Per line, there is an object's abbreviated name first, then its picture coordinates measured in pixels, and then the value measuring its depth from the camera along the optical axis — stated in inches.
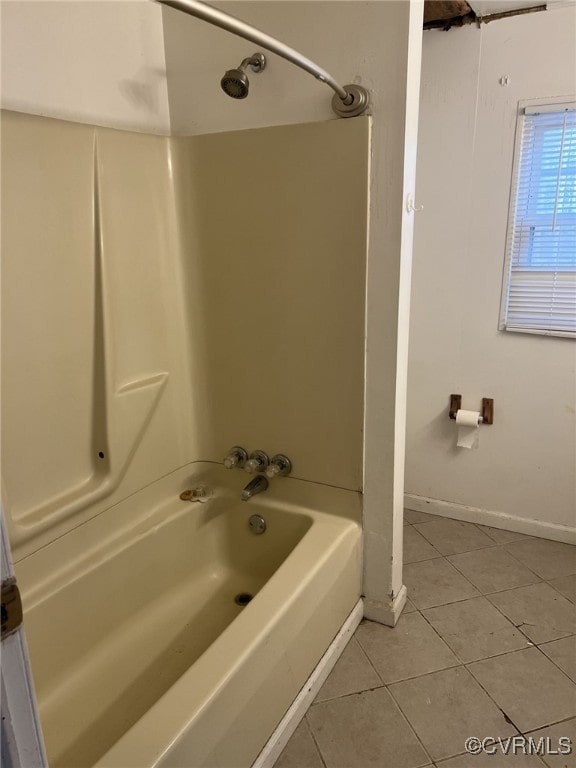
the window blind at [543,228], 75.9
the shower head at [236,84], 52.6
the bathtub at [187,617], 44.8
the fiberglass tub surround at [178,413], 51.6
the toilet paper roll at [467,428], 88.8
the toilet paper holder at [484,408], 89.1
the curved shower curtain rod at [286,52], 37.8
